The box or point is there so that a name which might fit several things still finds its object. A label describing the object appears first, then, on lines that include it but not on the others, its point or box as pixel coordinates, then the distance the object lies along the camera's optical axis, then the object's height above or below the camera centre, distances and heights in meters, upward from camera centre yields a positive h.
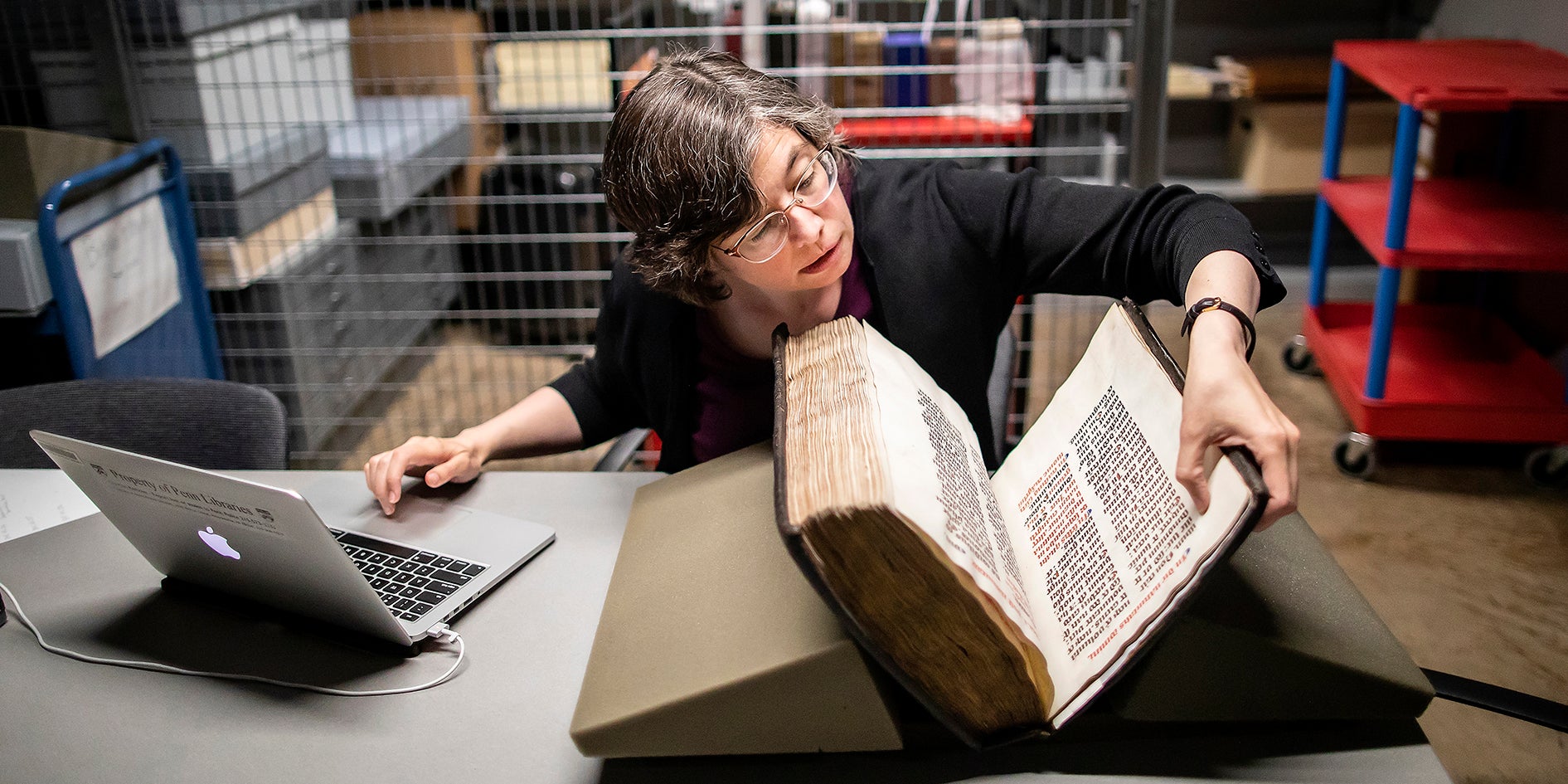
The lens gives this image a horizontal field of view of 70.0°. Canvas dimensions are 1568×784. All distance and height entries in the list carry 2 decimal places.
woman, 1.00 -0.24
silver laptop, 0.79 -0.41
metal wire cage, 2.21 -0.25
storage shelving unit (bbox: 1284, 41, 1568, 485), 2.23 -0.54
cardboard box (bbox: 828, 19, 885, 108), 2.33 -0.13
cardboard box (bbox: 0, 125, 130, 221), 2.03 -0.24
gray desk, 0.73 -0.48
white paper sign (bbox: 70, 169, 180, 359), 2.04 -0.45
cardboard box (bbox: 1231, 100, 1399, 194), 3.26 -0.46
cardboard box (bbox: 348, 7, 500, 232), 3.16 -0.12
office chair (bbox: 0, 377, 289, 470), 1.36 -0.46
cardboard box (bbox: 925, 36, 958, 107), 2.29 -0.16
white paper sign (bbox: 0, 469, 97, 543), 1.13 -0.47
